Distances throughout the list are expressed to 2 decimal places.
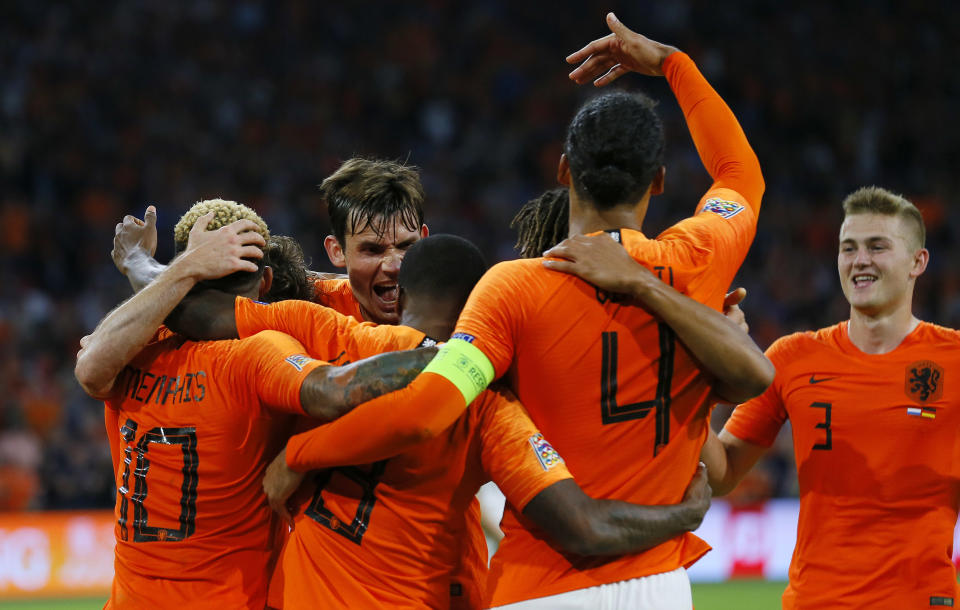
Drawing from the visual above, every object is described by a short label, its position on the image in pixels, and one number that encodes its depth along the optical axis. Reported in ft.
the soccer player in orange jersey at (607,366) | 20.12
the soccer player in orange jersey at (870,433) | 27.43
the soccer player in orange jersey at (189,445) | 22.80
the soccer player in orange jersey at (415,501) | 20.90
